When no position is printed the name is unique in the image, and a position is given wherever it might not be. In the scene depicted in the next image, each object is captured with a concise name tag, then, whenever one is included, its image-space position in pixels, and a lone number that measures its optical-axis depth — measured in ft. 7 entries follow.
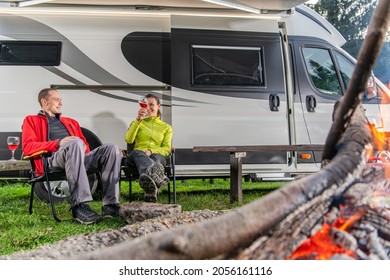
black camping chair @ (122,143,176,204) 9.08
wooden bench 8.78
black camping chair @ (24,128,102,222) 8.44
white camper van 11.41
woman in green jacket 8.70
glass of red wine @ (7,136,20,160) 9.26
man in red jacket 8.34
